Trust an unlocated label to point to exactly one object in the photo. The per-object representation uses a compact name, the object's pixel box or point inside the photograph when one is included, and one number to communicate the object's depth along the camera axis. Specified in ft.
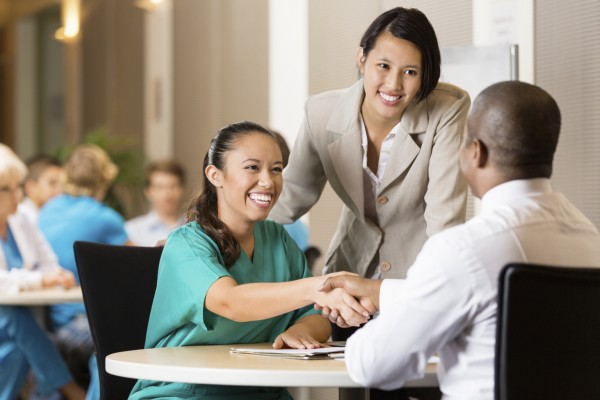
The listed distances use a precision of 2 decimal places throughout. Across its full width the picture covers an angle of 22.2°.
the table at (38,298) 21.18
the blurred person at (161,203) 33.42
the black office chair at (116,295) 13.78
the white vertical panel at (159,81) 44.06
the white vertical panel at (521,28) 18.39
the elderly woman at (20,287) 22.97
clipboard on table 10.56
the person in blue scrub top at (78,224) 26.09
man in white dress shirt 8.55
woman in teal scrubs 11.48
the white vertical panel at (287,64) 29.98
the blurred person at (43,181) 35.62
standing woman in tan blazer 13.62
